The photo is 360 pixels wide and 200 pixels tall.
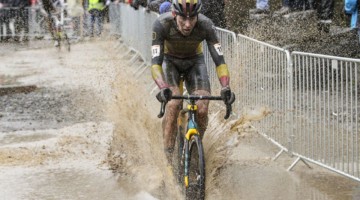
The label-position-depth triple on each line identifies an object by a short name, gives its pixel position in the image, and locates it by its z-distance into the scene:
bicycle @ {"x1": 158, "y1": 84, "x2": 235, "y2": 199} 11.19
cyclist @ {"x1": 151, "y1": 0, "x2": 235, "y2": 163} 12.25
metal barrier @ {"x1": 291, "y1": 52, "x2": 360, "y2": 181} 12.36
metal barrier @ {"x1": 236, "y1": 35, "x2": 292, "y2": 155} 14.83
